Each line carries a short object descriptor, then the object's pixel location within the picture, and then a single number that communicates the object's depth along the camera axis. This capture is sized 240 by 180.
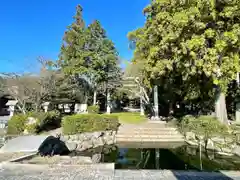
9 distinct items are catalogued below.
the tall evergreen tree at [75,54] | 23.23
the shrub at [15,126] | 10.77
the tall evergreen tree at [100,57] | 23.78
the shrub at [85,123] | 10.74
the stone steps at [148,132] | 11.87
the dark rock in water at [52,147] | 7.17
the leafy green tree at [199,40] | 9.03
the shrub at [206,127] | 9.20
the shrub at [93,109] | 21.45
